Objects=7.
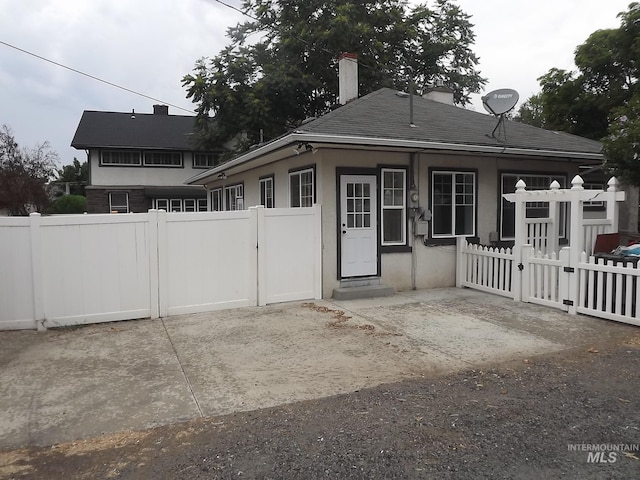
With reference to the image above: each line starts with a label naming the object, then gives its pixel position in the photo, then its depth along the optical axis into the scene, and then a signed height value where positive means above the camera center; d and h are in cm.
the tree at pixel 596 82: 1641 +513
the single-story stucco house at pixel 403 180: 848 +78
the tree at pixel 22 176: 2431 +252
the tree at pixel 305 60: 1983 +704
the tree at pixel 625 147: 802 +122
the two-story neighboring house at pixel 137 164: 2597 +323
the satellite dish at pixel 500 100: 961 +241
